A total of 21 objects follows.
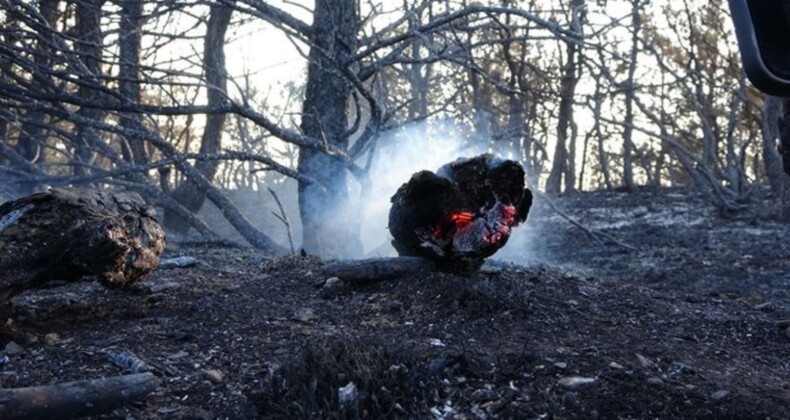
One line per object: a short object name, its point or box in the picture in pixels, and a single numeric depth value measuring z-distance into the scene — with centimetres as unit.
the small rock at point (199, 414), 237
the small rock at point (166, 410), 243
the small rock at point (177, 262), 488
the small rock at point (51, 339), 303
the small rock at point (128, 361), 271
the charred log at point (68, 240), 303
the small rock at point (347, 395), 231
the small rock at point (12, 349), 290
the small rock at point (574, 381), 249
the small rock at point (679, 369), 269
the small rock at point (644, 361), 272
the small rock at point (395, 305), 349
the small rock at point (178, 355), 289
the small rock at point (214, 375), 266
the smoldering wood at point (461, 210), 383
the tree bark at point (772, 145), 829
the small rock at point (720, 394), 243
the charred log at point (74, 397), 208
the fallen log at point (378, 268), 385
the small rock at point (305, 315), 343
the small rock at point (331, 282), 388
